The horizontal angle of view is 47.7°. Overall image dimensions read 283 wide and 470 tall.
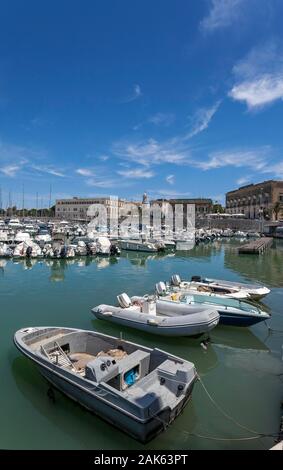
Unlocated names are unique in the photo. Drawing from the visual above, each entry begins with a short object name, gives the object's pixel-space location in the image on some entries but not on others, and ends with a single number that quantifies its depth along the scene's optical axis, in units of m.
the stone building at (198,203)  156.75
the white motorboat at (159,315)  13.16
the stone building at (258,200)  112.94
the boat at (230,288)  19.20
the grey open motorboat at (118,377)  7.52
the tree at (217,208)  150.95
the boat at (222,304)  15.13
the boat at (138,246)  49.62
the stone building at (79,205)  161.12
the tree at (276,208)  107.81
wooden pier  49.19
